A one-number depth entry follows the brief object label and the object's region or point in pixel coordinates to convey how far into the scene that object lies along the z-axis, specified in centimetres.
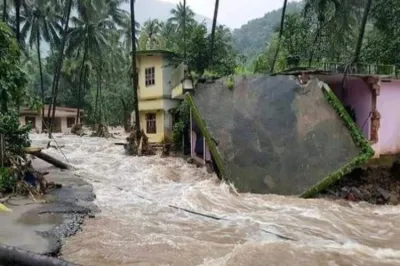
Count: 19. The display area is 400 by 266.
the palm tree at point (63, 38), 2914
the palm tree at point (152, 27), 4596
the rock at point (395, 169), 1199
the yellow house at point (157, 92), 2284
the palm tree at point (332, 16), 2405
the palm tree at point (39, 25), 3266
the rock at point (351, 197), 1073
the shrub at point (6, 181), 1058
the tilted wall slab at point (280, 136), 1133
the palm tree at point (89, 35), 3541
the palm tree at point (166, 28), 4670
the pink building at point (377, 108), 1250
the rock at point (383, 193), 1061
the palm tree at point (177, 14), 4909
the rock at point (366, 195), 1070
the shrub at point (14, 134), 1159
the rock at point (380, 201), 1054
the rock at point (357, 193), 1073
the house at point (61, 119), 4272
